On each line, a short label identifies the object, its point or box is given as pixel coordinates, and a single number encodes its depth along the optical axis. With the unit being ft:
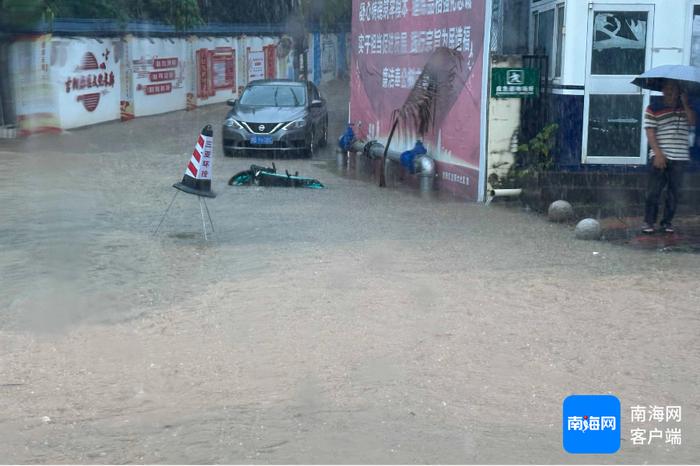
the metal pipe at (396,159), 48.42
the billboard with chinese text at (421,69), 43.98
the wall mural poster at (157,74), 88.48
